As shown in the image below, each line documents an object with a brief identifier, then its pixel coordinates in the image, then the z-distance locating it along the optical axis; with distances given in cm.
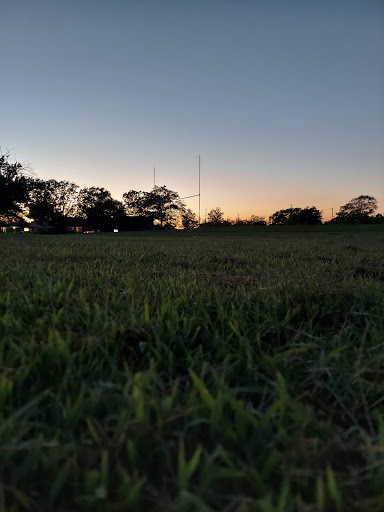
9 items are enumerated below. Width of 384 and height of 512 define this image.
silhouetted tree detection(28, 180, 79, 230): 5676
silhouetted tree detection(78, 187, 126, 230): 6247
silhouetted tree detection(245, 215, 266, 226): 9567
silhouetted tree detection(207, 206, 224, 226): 8625
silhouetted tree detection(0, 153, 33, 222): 2158
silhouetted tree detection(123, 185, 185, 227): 7081
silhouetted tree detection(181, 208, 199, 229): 7764
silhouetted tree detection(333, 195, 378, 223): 8031
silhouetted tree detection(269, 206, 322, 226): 7521
